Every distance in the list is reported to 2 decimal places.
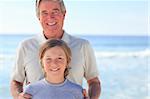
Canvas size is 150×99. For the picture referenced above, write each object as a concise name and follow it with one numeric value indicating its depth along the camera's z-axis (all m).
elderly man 2.43
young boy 2.28
